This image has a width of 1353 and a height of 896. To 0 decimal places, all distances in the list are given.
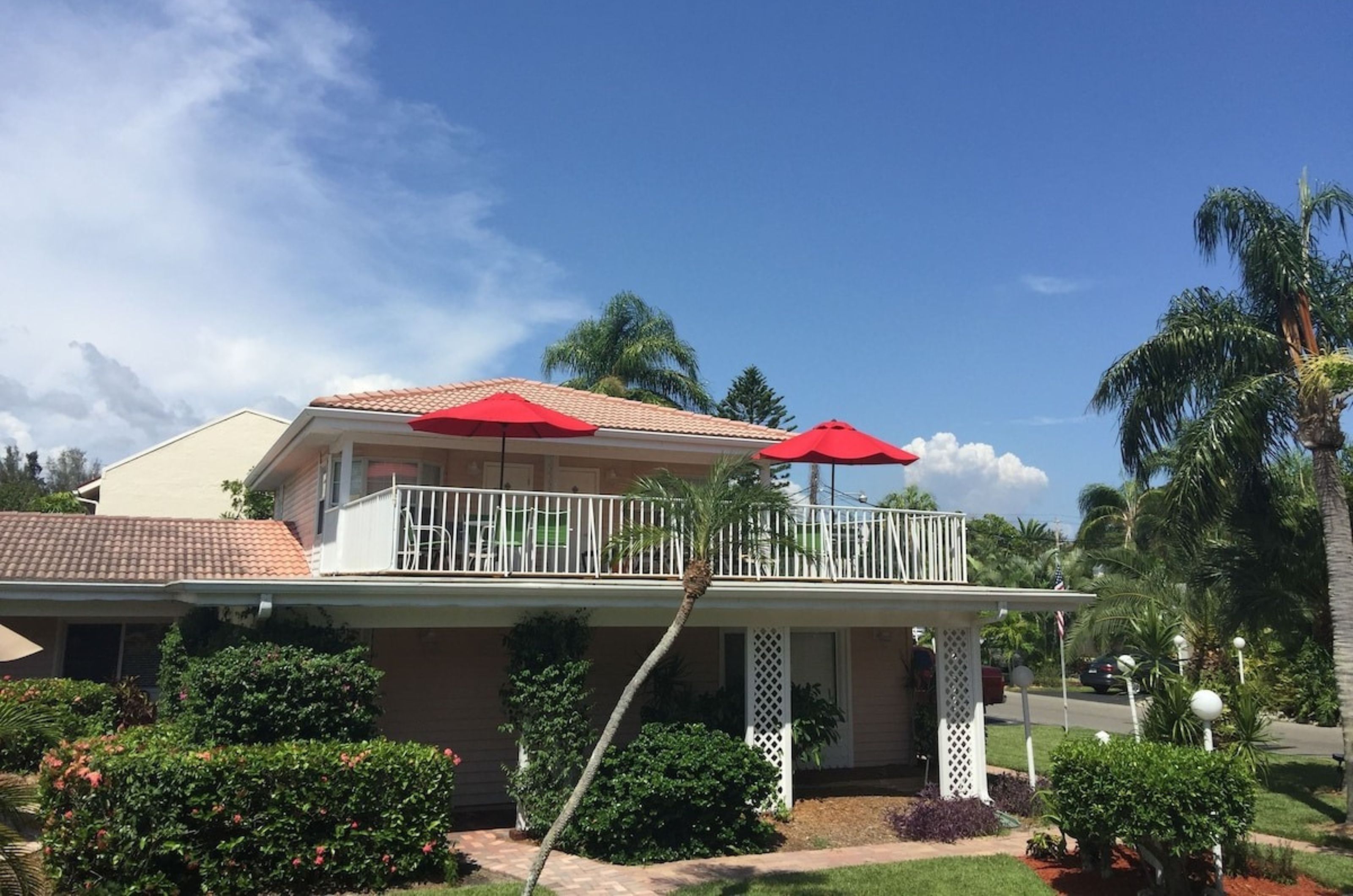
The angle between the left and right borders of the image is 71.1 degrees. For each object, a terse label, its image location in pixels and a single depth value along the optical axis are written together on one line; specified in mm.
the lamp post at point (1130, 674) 10391
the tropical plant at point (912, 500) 49688
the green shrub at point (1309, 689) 24969
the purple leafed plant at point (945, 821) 11492
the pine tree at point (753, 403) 37094
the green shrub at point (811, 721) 13062
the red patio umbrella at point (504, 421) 12234
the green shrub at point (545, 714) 10844
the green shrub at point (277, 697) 9523
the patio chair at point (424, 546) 11430
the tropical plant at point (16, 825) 5660
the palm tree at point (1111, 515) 40812
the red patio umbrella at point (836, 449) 14047
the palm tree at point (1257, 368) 12844
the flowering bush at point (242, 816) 7859
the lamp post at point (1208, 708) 8641
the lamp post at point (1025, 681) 13328
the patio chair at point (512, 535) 11695
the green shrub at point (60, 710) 11617
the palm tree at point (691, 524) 8273
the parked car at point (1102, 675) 34094
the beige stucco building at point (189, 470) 30031
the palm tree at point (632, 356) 28938
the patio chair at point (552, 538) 11930
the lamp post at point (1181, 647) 12133
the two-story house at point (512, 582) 11477
